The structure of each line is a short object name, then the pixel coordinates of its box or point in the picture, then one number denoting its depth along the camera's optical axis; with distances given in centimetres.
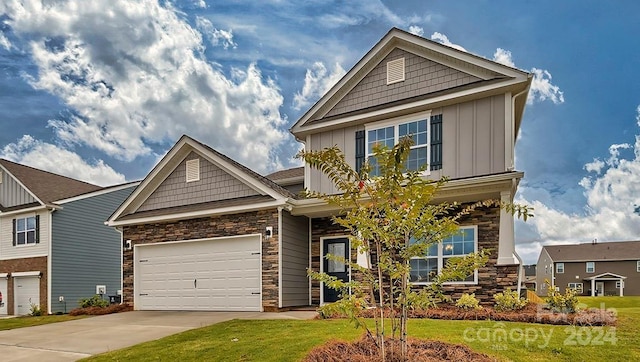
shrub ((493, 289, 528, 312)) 980
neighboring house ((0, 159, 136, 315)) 2033
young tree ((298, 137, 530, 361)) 516
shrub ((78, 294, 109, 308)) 1652
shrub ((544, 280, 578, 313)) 916
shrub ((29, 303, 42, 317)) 1917
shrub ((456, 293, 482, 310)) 1013
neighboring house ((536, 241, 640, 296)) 4494
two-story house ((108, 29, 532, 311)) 1159
